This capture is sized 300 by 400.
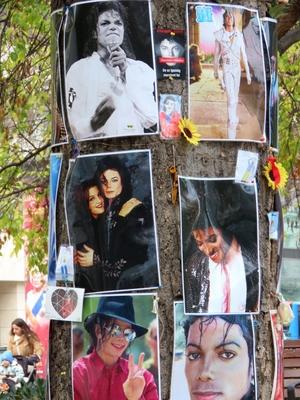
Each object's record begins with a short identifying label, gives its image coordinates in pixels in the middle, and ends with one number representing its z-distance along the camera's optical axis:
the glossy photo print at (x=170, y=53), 3.78
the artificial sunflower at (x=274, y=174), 3.96
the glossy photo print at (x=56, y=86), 3.96
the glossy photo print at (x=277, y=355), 3.92
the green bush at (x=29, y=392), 6.51
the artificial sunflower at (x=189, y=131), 3.77
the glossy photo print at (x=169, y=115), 3.78
